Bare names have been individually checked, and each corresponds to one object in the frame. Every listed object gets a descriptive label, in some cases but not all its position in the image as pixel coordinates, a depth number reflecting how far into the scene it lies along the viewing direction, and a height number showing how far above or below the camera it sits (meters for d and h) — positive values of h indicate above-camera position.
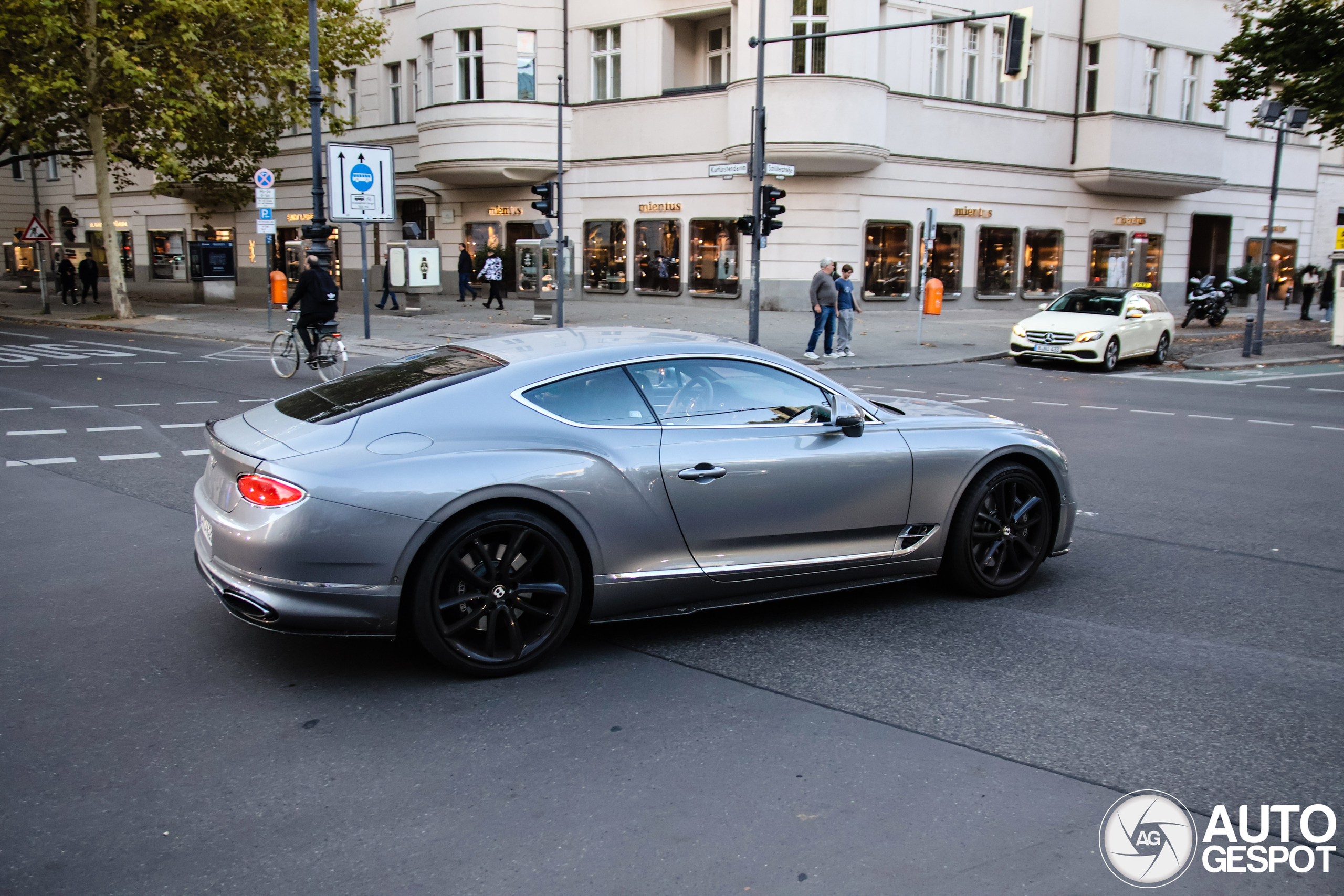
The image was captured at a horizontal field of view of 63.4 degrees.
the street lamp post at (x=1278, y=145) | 22.19 +2.76
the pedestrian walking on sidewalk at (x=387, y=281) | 30.44 -0.60
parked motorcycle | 29.16 -0.72
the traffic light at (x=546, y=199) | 22.52 +1.32
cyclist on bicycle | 15.38 -0.59
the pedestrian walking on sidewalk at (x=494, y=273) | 30.27 -0.30
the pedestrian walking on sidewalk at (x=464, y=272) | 32.28 -0.31
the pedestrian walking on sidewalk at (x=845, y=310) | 20.80 -0.80
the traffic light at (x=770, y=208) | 19.88 +1.06
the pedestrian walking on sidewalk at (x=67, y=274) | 33.66 -0.61
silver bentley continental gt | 4.24 -0.98
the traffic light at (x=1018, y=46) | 17.55 +3.66
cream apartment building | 29.06 +3.73
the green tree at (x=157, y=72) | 24.78 +4.48
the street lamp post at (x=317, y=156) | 20.92 +2.04
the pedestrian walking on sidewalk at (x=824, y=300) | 20.12 -0.58
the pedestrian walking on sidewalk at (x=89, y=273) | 35.06 -0.59
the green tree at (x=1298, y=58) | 23.67 +4.96
